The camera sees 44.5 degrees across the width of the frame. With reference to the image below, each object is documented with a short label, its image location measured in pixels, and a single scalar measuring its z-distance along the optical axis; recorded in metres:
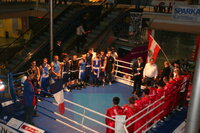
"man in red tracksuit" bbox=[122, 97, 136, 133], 7.28
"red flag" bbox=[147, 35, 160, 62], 11.30
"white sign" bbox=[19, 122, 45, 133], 7.93
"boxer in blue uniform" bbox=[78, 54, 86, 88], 11.83
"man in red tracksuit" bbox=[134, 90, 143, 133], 7.70
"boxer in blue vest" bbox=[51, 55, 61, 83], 10.89
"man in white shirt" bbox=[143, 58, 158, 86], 10.78
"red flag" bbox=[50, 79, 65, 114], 7.96
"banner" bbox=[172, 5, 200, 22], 14.79
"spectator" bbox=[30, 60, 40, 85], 10.57
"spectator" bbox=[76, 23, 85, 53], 15.10
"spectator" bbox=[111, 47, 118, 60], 13.11
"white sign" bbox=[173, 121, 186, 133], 8.37
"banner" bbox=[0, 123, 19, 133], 7.31
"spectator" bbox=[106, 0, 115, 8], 20.95
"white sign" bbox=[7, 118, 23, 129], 8.26
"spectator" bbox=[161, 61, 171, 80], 10.94
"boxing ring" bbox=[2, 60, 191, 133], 8.04
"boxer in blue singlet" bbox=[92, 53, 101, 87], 12.00
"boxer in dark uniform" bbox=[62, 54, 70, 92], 11.60
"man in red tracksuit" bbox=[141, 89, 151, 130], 8.00
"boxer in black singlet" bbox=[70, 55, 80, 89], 11.88
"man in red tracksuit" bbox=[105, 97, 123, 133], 6.94
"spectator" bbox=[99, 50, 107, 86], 12.33
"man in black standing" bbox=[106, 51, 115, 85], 12.31
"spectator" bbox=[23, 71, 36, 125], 8.05
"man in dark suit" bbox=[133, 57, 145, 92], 11.41
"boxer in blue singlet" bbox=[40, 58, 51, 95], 10.73
